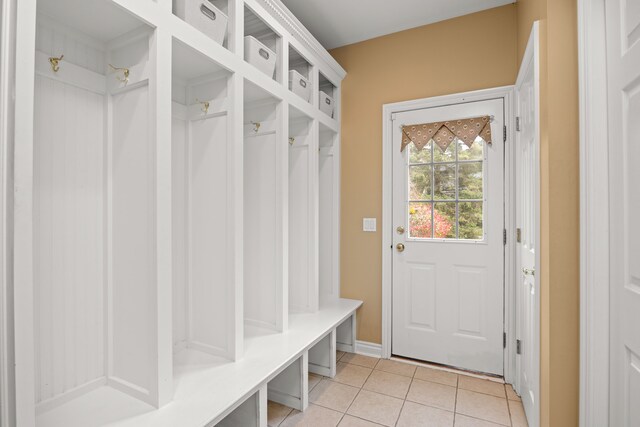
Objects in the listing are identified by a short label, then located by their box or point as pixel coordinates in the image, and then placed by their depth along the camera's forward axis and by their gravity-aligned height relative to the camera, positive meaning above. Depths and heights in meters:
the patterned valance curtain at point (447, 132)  2.45 +0.64
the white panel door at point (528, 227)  1.62 -0.08
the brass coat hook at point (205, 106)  1.78 +0.59
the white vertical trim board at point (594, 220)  1.26 -0.03
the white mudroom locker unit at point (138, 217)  1.26 -0.01
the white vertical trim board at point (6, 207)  0.88 +0.02
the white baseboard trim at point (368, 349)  2.79 -1.18
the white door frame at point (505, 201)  2.35 +0.07
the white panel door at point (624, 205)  1.08 +0.03
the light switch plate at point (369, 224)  2.83 -0.09
